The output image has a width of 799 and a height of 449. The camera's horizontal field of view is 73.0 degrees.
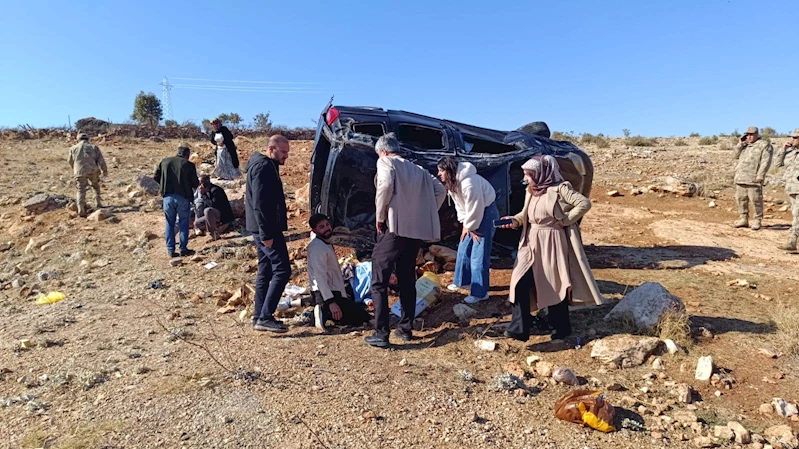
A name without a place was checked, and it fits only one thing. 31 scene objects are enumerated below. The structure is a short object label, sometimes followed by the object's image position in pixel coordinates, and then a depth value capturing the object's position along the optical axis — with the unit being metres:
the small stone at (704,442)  2.98
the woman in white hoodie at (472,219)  5.09
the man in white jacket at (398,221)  4.23
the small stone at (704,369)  3.72
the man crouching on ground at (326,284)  4.87
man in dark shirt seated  8.50
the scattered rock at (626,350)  4.03
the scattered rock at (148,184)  11.76
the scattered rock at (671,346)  4.08
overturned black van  6.11
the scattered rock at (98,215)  9.84
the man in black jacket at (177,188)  7.60
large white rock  4.46
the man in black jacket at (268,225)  4.52
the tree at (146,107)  32.59
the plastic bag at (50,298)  6.29
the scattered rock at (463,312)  5.12
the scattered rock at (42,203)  10.38
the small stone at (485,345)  4.37
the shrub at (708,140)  22.89
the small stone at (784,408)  3.28
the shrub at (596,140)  22.38
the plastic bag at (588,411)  3.16
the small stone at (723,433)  3.04
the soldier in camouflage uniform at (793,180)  7.72
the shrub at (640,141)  22.84
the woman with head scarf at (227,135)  9.38
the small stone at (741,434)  3.02
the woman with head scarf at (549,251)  4.16
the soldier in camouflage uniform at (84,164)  10.03
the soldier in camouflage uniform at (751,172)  9.16
